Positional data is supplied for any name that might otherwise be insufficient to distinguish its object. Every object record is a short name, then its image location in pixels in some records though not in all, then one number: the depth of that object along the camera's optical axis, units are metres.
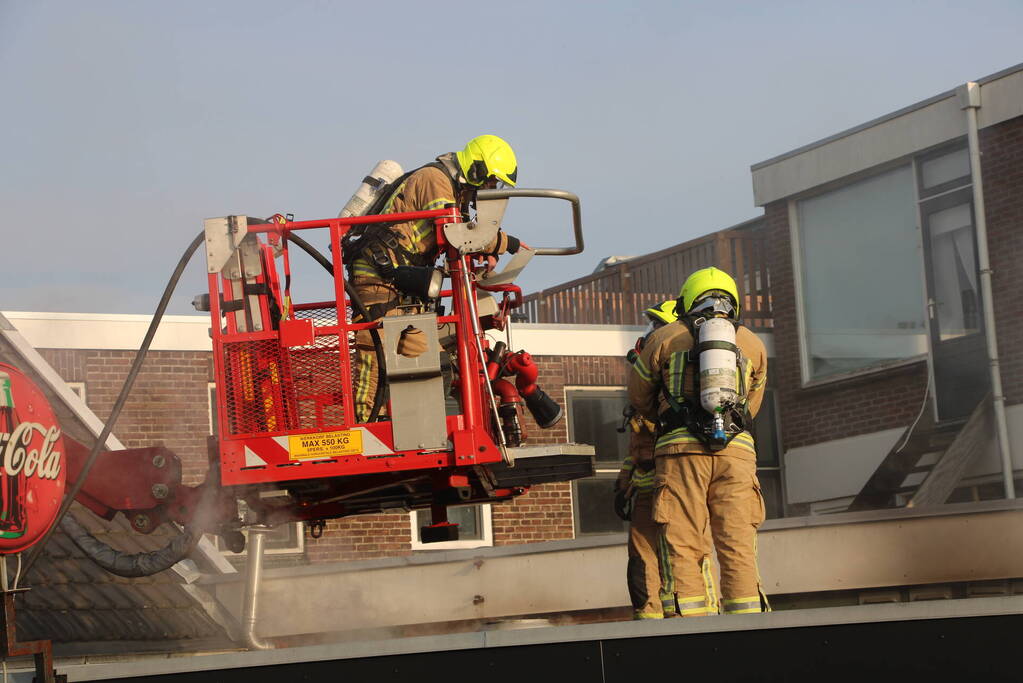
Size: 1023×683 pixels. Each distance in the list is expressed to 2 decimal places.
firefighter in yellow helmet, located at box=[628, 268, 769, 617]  12.13
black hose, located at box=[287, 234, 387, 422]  12.99
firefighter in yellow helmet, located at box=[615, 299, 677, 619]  15.00
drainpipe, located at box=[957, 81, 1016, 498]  27.30
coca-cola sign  11.68
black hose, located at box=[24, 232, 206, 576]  13.05
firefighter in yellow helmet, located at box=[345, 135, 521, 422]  13.18
